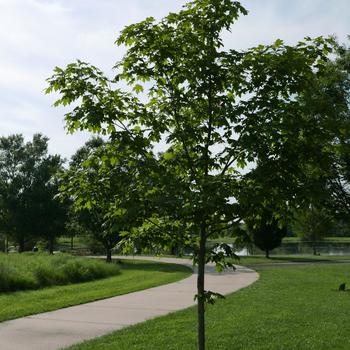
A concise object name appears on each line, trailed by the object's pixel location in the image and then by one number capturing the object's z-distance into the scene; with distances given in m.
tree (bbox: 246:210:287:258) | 35.94
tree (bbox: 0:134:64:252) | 44.12
